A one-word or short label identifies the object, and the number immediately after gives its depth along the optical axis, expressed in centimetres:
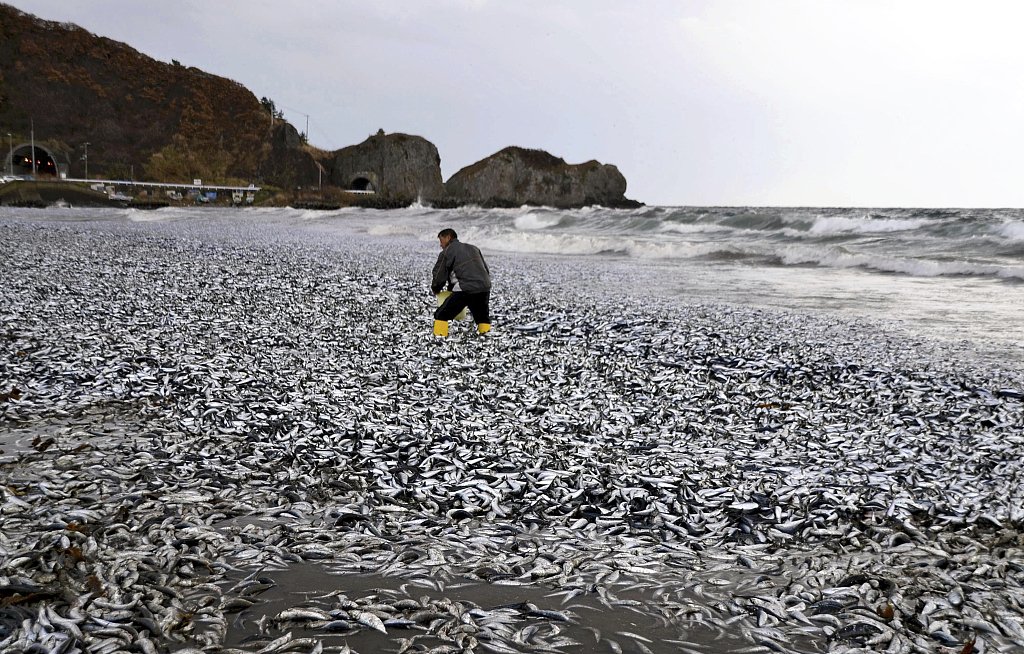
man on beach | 1335
